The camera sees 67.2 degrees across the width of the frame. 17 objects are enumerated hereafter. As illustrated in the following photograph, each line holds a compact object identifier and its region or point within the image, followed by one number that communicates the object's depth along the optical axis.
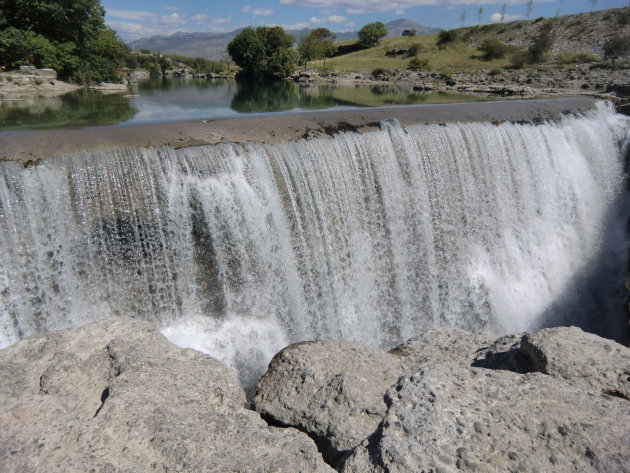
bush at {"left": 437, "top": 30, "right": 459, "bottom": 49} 57.19
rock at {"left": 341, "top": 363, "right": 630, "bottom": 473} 2.23
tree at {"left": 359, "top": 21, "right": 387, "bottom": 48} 71.25
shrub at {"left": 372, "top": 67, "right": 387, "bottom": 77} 44.53
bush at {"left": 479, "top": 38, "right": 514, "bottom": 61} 48.73
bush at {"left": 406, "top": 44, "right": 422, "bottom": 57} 56.66
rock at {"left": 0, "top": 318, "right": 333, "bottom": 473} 2.62
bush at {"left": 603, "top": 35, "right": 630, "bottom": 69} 33.72
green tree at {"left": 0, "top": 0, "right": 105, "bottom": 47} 23.10
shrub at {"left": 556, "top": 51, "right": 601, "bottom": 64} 38.66
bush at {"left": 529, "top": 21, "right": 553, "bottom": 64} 43.84
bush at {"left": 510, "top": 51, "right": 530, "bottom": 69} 43.36
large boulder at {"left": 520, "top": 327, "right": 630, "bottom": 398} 3.32
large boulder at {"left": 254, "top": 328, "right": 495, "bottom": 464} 3.56
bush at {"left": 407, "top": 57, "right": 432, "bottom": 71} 47.81
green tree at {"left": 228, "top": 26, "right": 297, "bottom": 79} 49.06
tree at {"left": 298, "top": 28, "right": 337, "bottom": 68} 59.03
